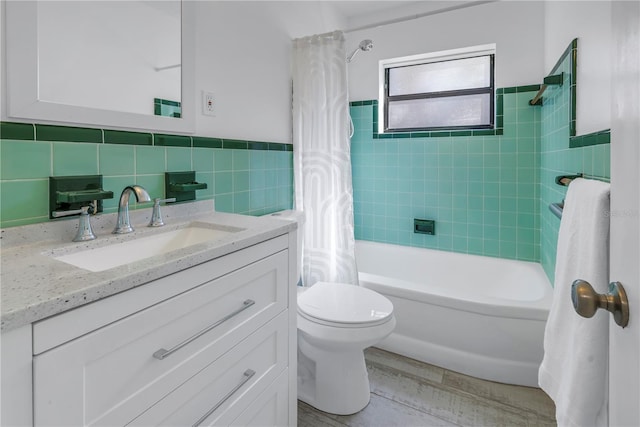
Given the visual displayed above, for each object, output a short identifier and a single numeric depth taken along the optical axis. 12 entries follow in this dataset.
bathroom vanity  0.56
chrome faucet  1.08
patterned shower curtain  2.01
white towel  0.71
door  0.44
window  2.52
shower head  2.18
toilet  1.45
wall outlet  1.52
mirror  0.95
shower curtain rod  2.01
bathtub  1.71
